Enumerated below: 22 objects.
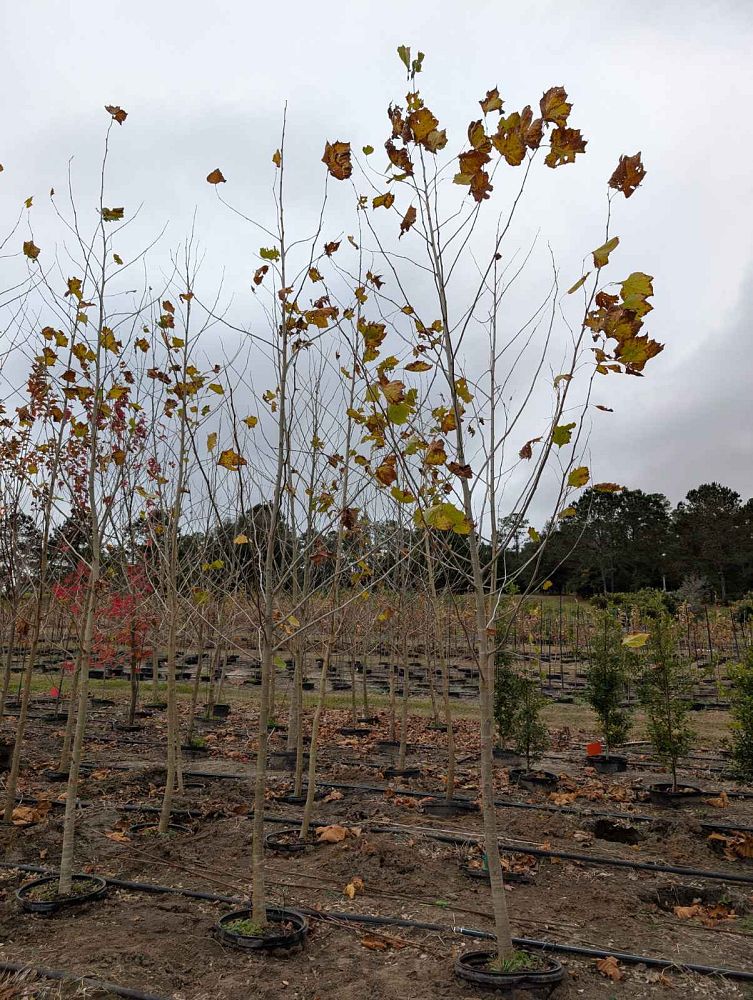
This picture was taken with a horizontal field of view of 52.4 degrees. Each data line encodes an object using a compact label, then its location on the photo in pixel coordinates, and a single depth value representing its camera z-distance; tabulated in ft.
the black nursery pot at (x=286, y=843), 18.66
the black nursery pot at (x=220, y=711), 43.04
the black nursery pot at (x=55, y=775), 25.79
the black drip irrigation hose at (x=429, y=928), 11.91
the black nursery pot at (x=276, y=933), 12.25
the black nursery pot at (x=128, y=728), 36.70
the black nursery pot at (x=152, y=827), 19.76
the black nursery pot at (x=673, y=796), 23.76
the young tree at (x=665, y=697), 24.36
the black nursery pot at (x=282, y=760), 30.19
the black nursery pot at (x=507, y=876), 16.49
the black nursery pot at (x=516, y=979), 10.82
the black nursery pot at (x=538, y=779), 25.80
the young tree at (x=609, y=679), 29.68
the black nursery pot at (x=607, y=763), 29.63
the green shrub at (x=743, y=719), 21.86
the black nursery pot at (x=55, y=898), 13.99
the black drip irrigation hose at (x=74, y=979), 10.66
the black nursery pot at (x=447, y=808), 21.83
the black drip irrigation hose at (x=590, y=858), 16.61
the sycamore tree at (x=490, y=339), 9.64
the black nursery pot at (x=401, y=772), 26.81
